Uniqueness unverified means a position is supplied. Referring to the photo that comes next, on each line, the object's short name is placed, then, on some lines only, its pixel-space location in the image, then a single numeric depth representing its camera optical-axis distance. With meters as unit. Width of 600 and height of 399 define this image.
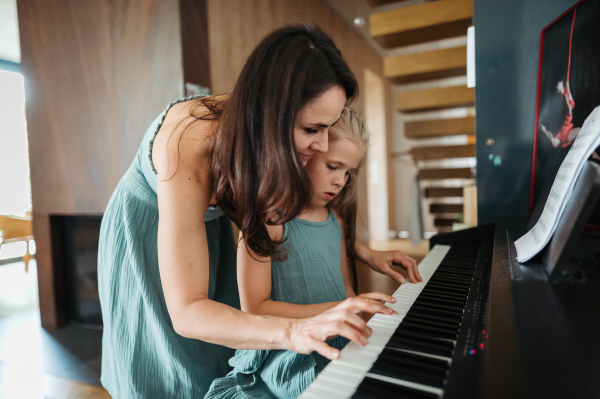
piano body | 0.43
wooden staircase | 3.00
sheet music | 0.62
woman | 0.71
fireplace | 2.58
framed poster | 1.02
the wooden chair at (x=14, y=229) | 4.72
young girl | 0.83
